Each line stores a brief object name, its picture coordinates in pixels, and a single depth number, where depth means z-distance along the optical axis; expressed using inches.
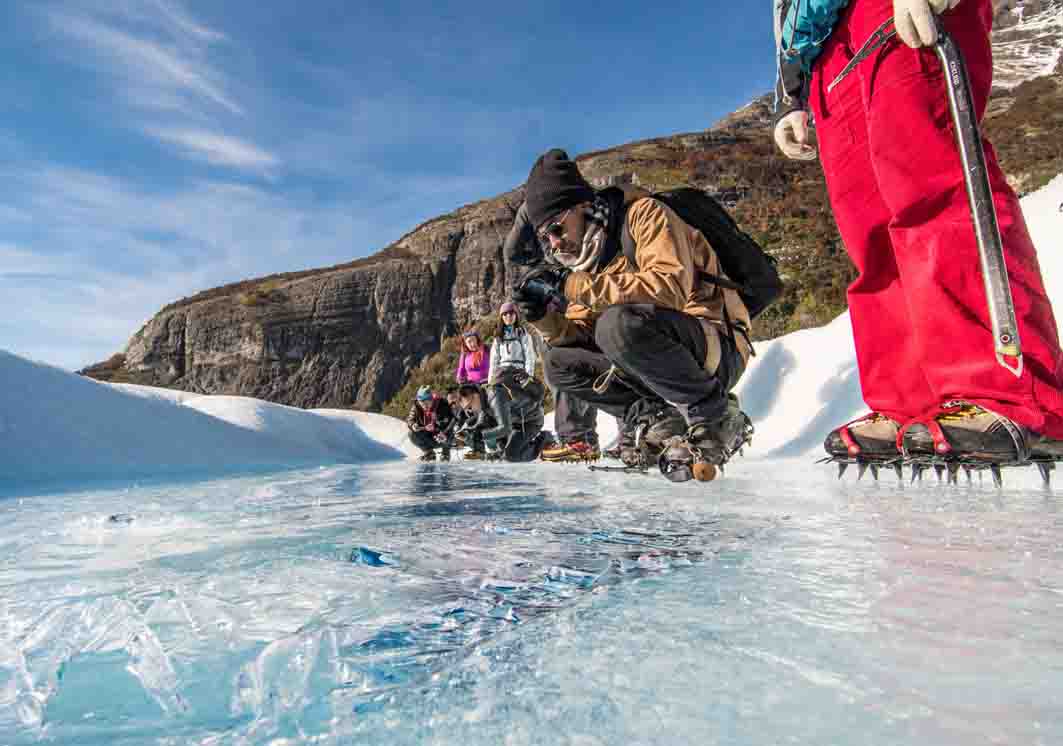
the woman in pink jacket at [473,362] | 312.5
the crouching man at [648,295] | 90.7
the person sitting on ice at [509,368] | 254.5
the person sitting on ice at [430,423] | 336.2
